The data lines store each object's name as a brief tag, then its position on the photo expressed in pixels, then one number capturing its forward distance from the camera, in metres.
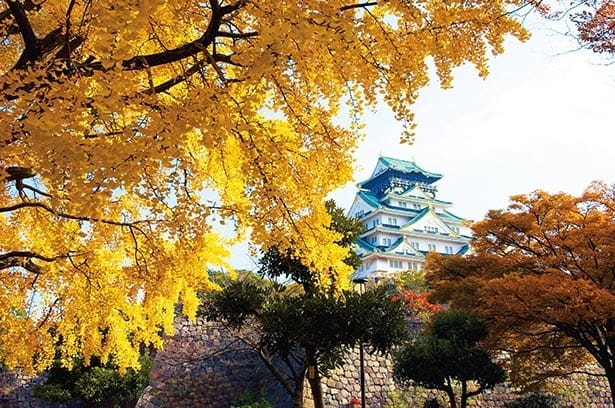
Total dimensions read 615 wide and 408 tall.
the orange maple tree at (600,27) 4.48
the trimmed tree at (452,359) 9.62
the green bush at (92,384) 11.46
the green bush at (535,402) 11.46
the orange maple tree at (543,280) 8.31
